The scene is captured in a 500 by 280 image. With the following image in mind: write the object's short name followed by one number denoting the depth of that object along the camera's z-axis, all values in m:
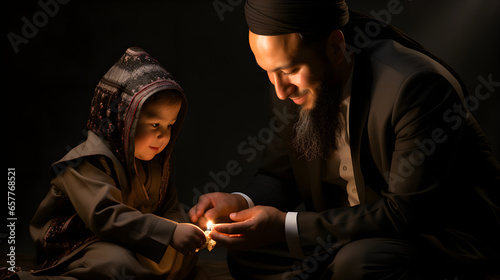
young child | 2.57
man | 2.47
